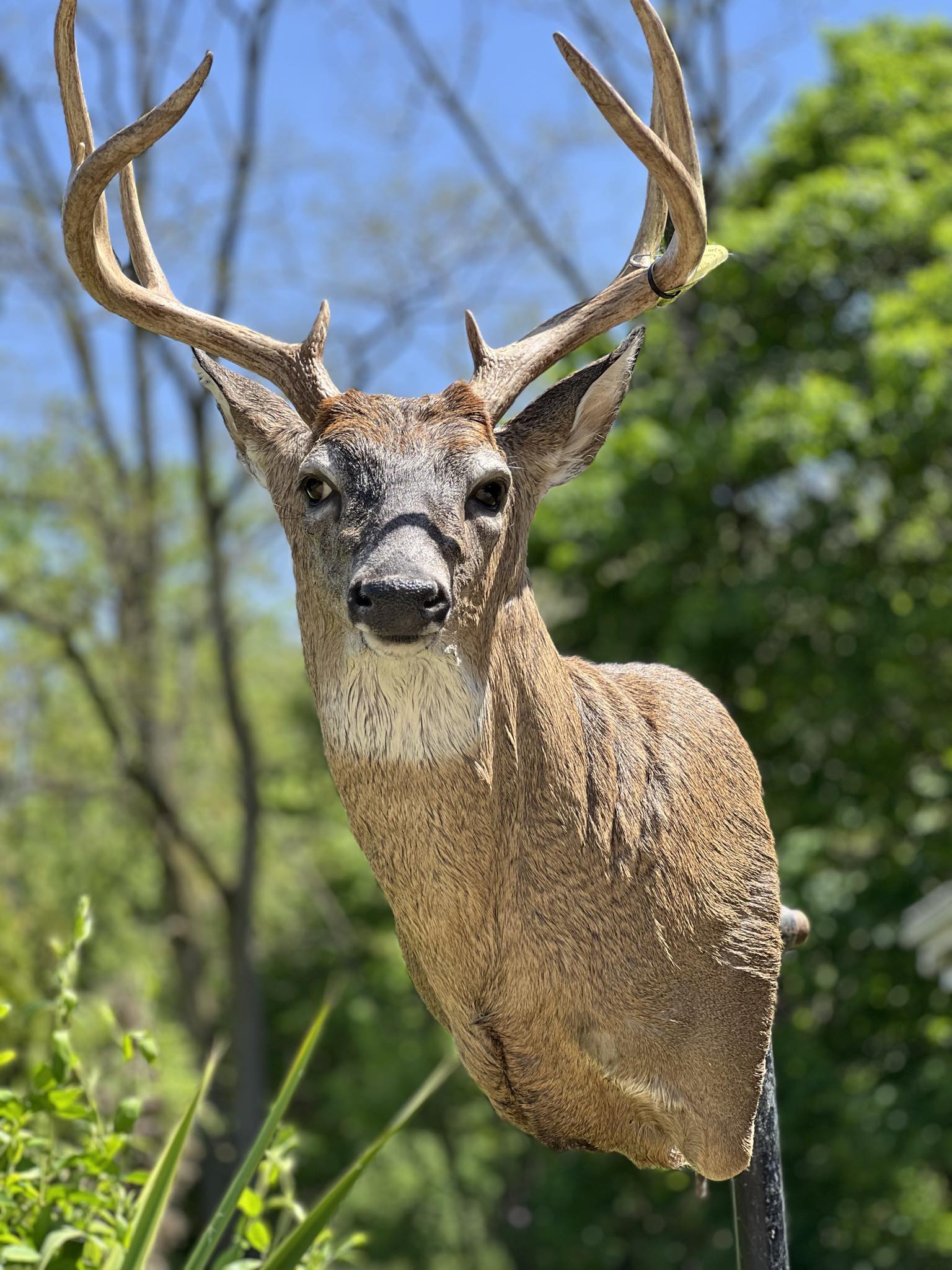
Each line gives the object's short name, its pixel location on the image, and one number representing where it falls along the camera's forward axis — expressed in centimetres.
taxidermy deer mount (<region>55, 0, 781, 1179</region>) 212
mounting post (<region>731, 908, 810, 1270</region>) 269
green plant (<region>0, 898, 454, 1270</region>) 305
